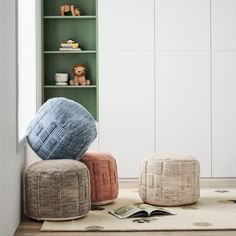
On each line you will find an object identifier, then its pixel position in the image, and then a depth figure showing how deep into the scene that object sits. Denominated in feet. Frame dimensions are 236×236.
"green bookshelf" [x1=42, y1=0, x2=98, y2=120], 20.84
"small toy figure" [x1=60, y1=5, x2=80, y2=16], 20.36
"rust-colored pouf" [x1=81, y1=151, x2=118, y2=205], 14.82
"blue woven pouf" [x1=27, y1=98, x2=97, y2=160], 13.96
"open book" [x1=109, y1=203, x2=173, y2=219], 13.48
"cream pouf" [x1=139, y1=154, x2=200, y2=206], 14.75
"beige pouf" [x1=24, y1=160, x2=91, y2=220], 12.96
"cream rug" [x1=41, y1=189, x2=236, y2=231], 12.35
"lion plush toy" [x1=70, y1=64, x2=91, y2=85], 20.36
